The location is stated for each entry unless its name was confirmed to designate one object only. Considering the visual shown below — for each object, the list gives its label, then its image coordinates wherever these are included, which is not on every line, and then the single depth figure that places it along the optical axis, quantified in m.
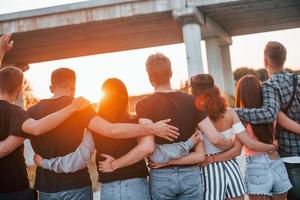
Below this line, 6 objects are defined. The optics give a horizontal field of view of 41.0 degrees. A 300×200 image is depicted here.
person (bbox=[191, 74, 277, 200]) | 3.98
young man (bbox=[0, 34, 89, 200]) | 3.65
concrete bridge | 16.12
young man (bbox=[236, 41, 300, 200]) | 4.15
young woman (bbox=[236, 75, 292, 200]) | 4.08
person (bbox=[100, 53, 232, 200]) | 3.64
